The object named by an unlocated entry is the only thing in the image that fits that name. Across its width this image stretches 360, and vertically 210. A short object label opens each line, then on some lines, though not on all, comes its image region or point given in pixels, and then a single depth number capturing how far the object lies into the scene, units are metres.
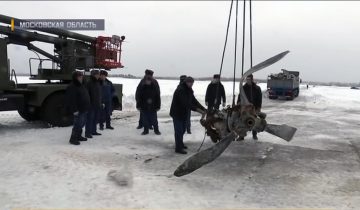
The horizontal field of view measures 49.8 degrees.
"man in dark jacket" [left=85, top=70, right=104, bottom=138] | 8.66
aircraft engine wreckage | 5.38
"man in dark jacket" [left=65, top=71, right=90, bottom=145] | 7.86
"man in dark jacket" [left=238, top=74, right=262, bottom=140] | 9.12
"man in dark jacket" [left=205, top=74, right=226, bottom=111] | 10.09
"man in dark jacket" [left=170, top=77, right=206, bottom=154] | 7.61
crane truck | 9.59
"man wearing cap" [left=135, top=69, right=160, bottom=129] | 9.60
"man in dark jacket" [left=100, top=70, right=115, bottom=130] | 9.86
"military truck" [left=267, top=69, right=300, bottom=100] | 27.36
